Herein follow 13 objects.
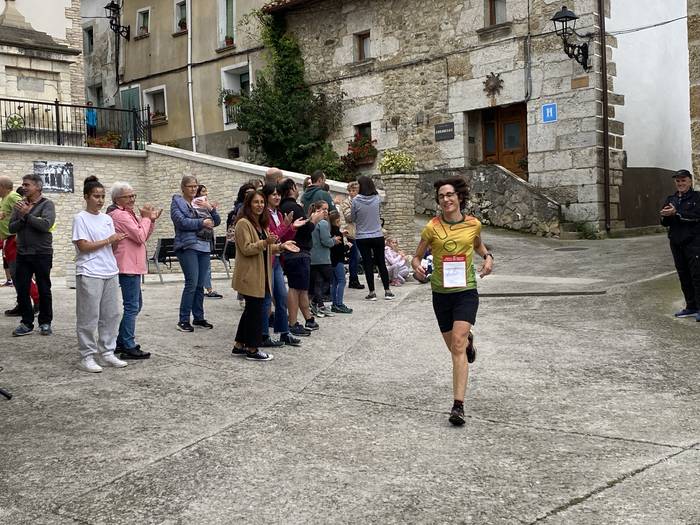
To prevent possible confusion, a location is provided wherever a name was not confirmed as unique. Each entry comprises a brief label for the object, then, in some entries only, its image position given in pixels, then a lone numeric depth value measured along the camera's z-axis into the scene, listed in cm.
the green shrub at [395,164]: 1980
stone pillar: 1535
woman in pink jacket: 732
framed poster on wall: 1956
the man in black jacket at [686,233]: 903
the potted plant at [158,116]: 2931
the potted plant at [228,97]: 2617
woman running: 554
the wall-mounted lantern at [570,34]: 1784
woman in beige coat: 732
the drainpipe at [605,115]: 1866
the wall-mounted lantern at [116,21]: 3016
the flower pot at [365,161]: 2281
